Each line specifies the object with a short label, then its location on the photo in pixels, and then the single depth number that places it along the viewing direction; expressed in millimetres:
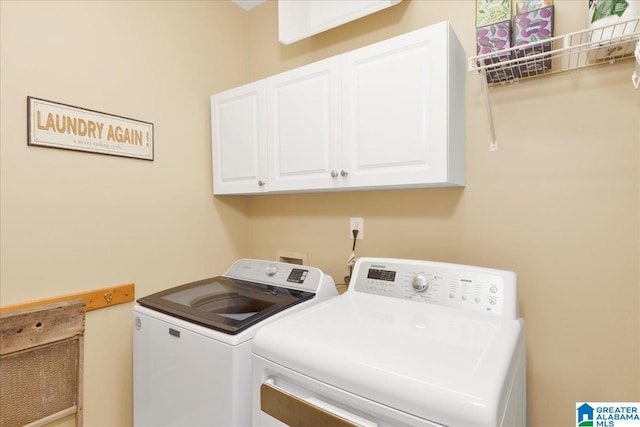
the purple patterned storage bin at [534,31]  1191
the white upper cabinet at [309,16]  1736
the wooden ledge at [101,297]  1386
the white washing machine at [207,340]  1105
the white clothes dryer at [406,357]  716
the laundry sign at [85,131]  1378
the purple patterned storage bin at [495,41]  1250
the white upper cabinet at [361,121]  1298
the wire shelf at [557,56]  1048
